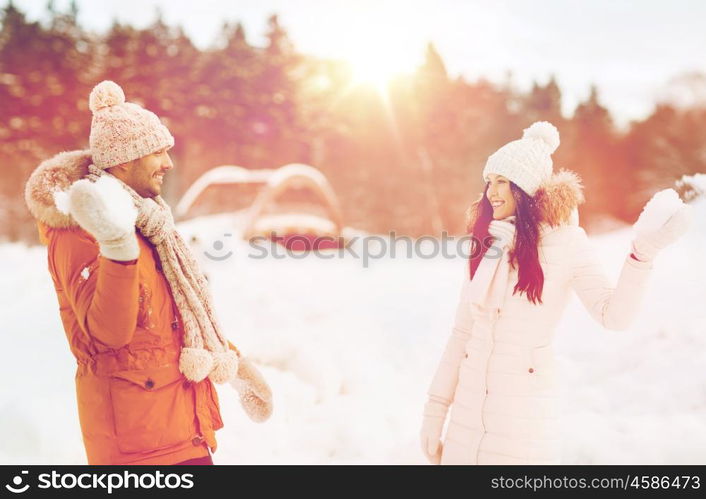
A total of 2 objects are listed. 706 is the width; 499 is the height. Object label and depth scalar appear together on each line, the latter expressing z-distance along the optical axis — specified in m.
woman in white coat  4.60
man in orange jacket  4.17
